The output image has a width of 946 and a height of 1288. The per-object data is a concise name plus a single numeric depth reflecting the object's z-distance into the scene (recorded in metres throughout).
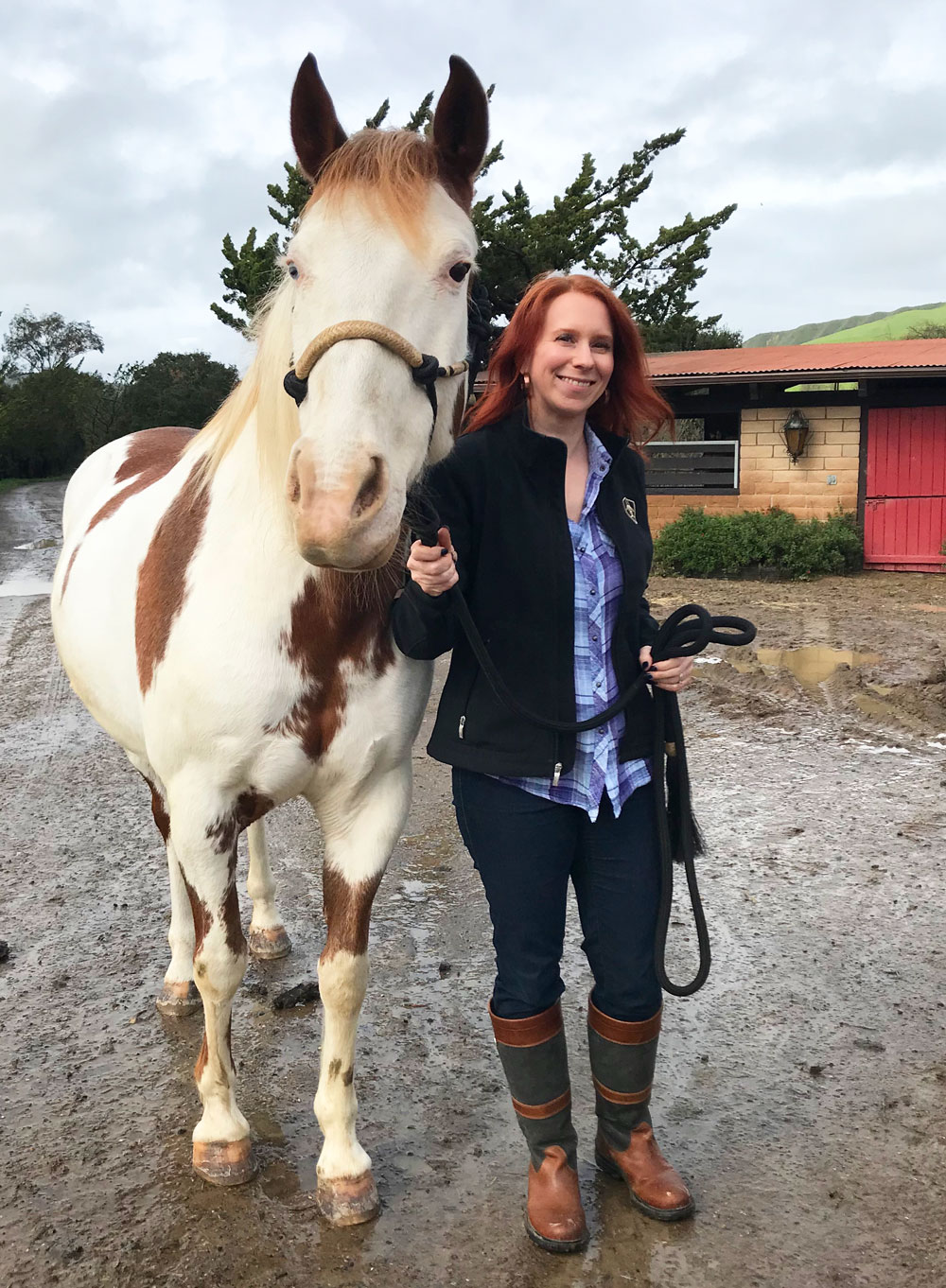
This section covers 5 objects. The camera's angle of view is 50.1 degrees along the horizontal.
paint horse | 1.63
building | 12.93
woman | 1.98
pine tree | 18.17
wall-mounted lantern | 12.97
